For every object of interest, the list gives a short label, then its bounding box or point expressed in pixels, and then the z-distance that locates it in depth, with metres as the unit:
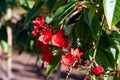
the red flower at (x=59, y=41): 0.95
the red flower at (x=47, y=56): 1.00
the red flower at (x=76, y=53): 0.93
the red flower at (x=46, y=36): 0.97
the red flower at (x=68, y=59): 0.92
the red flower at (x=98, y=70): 0.93
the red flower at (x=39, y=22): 1.00
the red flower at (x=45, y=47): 1.01
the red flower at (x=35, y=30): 1.01
